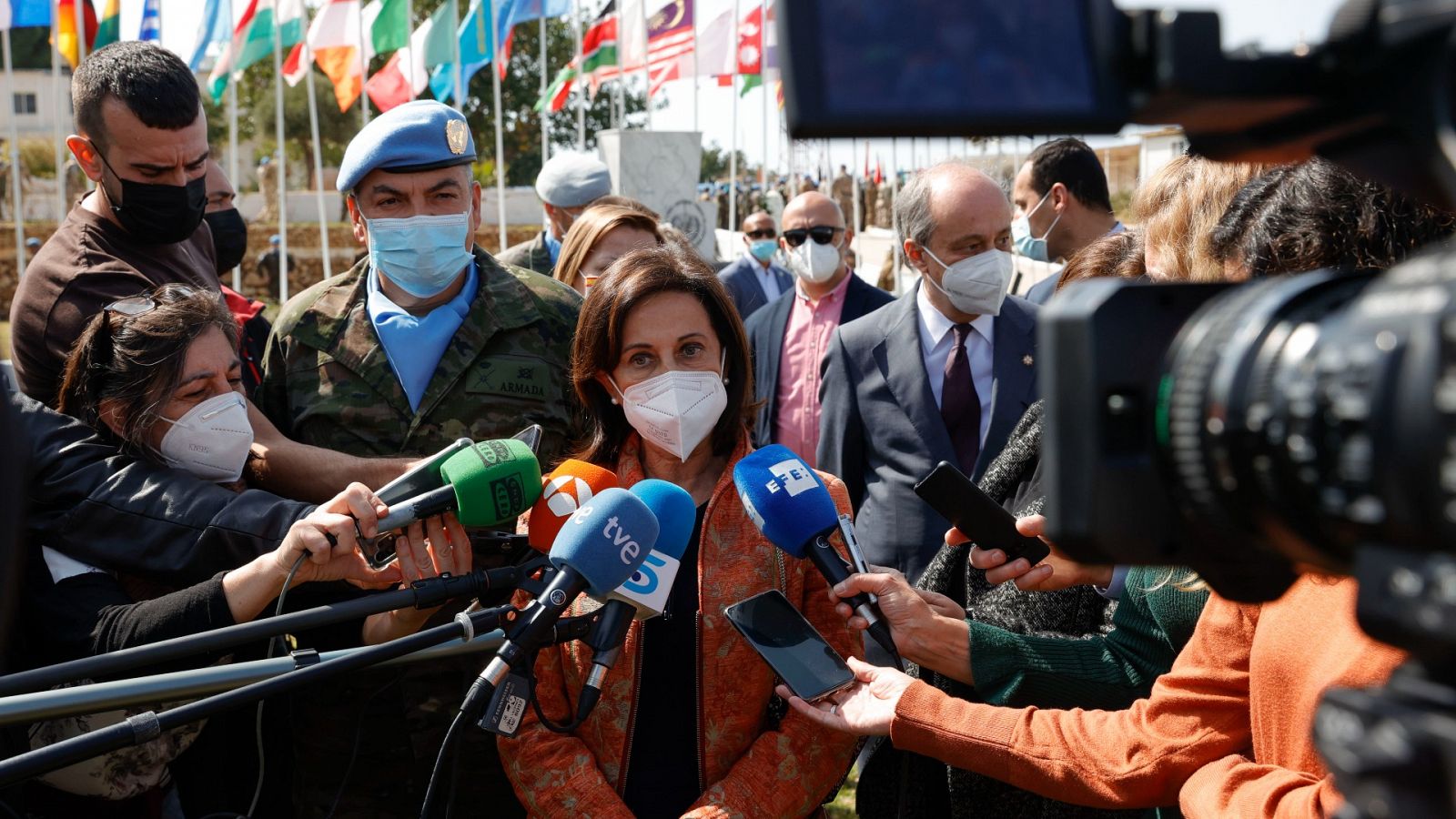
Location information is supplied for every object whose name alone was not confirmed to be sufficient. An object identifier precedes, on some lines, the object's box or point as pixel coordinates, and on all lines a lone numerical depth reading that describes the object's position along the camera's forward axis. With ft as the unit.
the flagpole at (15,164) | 48.11
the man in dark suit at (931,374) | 13.91
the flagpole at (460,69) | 48.98
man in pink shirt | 18.21
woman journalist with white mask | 8.22
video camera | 3.03
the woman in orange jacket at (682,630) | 8.78
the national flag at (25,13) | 44.04
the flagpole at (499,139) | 49.31
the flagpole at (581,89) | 52.90
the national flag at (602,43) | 56.44
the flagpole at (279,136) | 48.49
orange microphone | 8.47
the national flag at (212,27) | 46.96
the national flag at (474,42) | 49.67
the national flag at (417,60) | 49.42
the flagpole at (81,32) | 42.93
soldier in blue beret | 10.38
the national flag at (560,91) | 58.80
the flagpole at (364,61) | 48.99
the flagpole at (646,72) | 54.54
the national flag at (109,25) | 45.98
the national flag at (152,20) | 46.83
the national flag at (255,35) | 48.32
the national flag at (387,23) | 50.39
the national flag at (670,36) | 55.67
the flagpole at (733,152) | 56.42
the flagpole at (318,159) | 50.06
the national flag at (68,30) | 46.01
